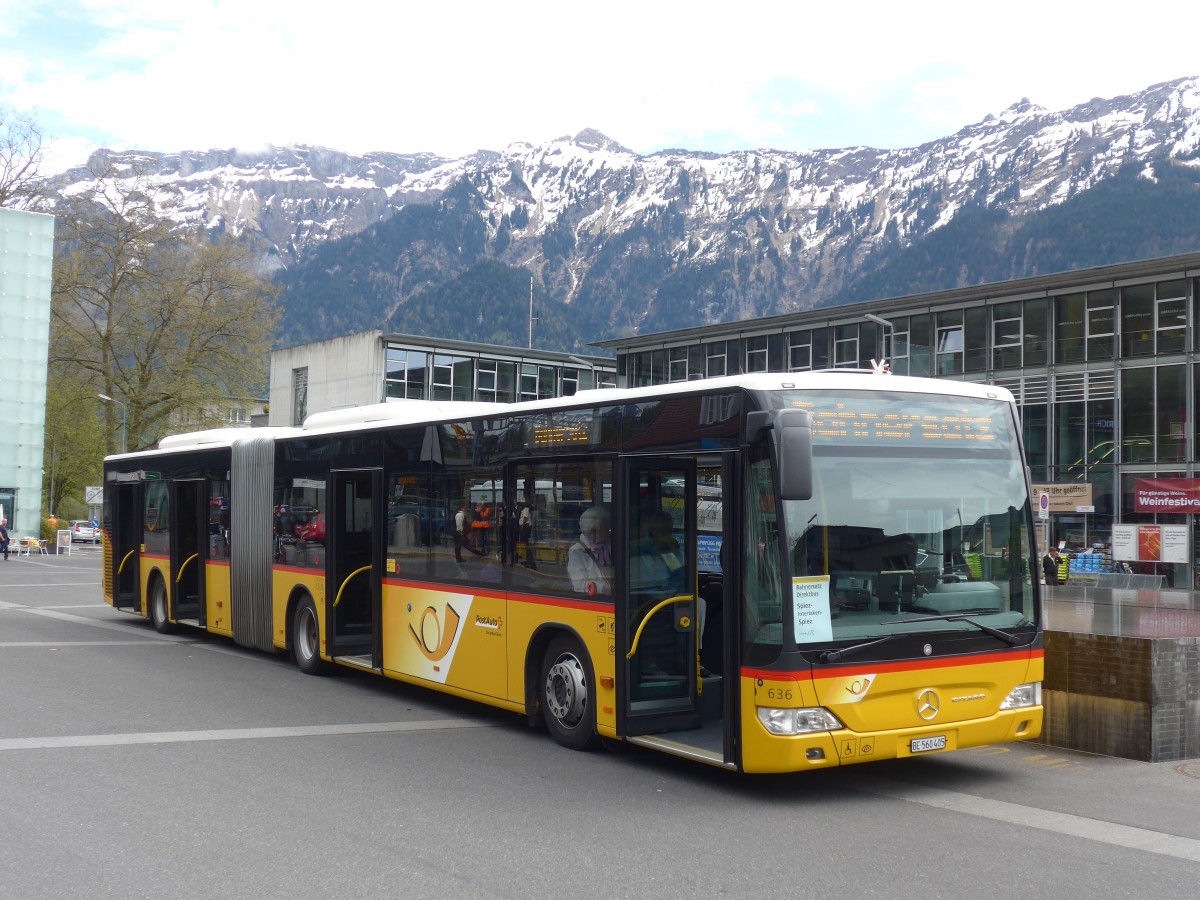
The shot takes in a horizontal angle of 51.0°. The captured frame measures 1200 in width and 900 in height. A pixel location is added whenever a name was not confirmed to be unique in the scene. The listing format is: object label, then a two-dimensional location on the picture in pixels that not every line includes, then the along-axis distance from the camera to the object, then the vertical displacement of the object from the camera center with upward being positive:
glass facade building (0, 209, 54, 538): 58.47 +7.18
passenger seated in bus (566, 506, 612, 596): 9.14 -0.34
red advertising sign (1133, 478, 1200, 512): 39.94 +0.55
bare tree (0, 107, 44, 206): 57.88 +15.08
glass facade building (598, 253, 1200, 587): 41.69 +5.31
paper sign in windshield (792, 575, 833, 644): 7.72 -0.61
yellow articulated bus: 7.81 -0.41
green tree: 61.12 +3.84
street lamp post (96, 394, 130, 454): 56.75 +4.24
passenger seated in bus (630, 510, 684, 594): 8.99 -0.34
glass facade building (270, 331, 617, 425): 67.25 +7.70
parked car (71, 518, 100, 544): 73.19 -1.57
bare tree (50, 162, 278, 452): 57.78 +9.21
